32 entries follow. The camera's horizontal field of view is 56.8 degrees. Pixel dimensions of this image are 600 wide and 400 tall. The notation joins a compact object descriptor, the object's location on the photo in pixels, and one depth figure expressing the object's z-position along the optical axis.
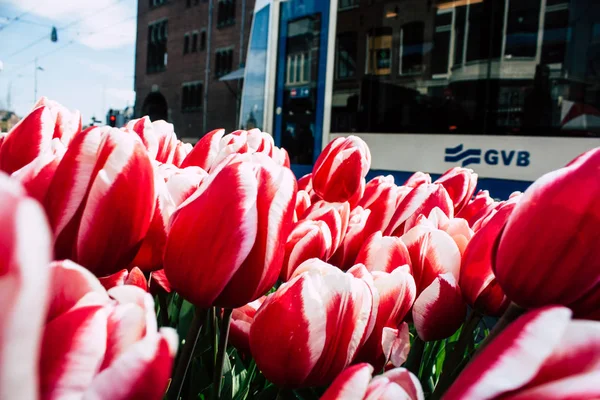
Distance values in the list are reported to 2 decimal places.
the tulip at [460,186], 0.94
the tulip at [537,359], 0.29
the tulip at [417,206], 0.74
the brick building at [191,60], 27.08
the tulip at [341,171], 0.79
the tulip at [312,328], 0.42
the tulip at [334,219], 0.63
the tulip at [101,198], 0.41
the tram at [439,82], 4.72
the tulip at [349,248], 0.69
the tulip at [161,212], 0.49
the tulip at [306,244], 0.57
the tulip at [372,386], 0.33
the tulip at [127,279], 0.50
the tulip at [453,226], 0.64
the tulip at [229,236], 0.42
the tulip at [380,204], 0.75
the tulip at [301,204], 0.78
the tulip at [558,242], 0.41
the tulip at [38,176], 0.44
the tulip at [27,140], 0.67
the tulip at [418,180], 0.95
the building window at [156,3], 32.66
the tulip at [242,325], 0.55
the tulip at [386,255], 0.57
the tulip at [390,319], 0.48
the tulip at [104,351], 0.27
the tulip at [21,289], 0.20
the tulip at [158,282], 0.58
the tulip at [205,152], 0.81
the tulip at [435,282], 0.53
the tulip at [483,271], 0.52
